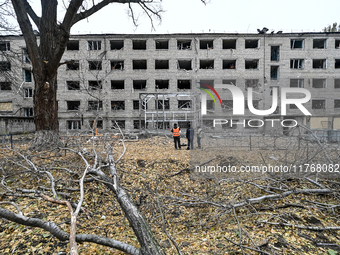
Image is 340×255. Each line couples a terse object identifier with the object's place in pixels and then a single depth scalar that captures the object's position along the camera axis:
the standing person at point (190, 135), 9.66
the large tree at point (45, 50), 7.23
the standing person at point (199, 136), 10.13
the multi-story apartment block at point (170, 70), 24.70
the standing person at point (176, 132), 9.91
